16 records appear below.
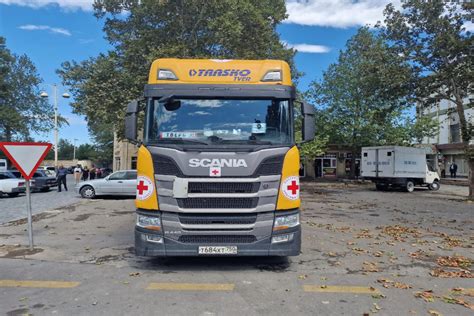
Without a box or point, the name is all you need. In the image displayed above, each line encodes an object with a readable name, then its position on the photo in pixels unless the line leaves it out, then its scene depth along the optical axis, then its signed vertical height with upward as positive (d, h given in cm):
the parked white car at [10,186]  2294 -110
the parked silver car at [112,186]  2125 -101
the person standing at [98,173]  4475 -82
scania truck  645 -5
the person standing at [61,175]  2672 -59
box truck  2894 -19
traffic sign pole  869 -101
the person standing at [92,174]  3950 -79
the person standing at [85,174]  4075 -81
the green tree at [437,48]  2128 +592
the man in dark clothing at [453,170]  4341 -47
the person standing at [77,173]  3291 -58
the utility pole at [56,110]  3137 +492
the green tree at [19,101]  4912 +783
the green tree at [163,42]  2384 +720
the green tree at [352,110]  3941 +513
